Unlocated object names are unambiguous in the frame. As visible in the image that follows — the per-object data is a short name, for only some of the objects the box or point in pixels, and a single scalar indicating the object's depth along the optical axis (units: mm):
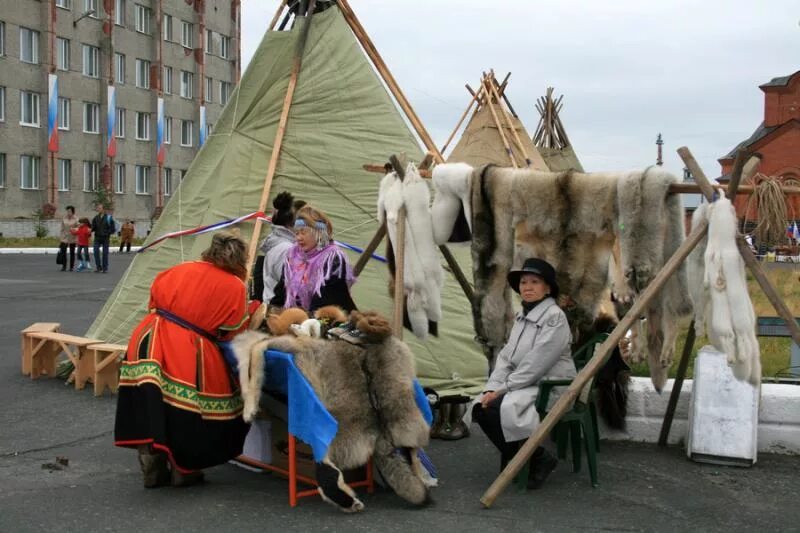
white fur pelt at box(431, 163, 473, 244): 6172
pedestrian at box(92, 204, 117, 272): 23047
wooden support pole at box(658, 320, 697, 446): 6395
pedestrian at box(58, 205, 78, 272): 23306
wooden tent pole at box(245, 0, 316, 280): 8703
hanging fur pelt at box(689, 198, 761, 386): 5160
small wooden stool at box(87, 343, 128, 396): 8219
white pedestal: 6273
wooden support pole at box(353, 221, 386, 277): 6704
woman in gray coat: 5613
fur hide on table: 5216
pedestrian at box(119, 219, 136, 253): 33531
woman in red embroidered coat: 5418
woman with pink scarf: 6676
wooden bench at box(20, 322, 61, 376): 9180
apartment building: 40719
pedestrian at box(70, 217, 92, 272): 23469
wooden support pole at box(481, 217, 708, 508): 5273
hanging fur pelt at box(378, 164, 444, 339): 6301
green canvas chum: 8898
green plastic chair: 5664
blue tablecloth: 5109
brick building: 34281
